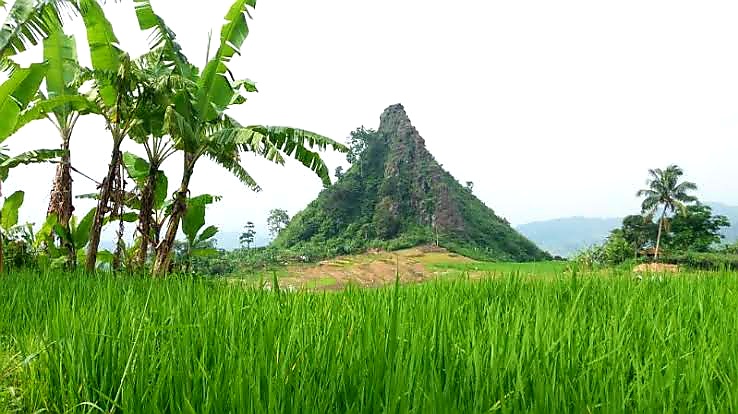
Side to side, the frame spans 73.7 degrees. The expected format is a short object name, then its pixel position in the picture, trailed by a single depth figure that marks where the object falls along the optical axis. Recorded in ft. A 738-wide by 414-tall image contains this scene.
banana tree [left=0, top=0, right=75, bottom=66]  17.58
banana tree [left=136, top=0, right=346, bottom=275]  21.17
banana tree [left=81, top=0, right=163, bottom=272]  20.30
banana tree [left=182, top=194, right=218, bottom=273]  25.05
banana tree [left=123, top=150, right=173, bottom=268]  21.44
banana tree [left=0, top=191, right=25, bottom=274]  26.84
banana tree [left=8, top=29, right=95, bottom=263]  23.67
